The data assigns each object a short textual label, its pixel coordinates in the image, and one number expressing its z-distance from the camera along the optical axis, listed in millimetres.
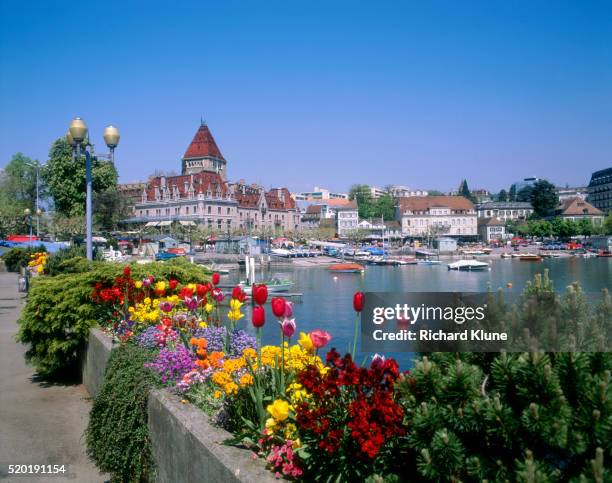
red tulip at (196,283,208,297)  6754
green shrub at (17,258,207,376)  8727
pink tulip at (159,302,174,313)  6583
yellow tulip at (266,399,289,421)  3379
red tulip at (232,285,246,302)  5426
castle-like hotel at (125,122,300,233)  113000
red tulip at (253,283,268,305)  4453
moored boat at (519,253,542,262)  92562
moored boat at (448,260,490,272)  73625
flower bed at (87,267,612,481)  2398
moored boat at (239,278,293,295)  41312
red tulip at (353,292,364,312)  4129
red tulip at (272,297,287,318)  4109
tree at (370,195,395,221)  159375
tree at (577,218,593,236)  124562
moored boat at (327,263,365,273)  70125
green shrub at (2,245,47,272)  33562
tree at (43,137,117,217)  59156
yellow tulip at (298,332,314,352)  4059
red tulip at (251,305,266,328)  4164
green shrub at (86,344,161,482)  5422
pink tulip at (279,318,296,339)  4132
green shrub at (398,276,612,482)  2365
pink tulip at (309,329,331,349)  3943
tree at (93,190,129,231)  65750
